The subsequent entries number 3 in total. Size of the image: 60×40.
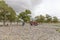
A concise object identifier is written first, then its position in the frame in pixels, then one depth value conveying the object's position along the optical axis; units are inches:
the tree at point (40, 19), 1217.8
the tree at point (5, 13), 559.9
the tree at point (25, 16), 871.3
